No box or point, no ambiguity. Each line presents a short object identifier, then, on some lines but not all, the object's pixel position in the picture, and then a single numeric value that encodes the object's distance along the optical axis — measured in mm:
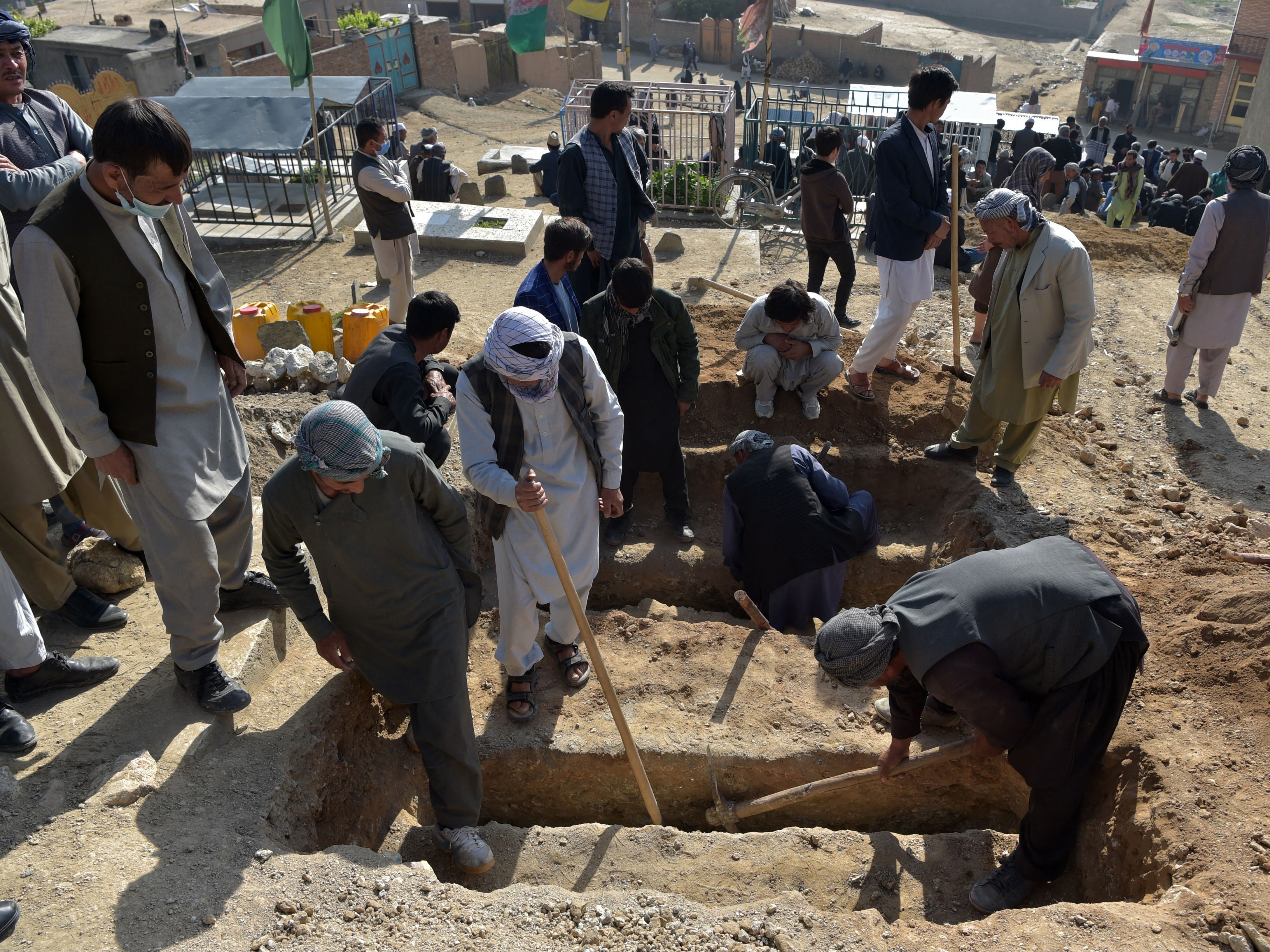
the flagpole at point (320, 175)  10352
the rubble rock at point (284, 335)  6160
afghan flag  17328
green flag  10148
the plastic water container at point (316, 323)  6316
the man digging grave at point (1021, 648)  2883
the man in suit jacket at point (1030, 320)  4535
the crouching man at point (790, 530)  4359
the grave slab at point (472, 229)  9820
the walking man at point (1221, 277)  5938
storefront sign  26250
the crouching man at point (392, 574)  2771
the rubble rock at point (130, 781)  2883
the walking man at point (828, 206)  6977
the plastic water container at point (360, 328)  6270
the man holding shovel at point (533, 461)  3227
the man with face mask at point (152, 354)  2645
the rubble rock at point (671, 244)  9641
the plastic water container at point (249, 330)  6199
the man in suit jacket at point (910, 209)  5203
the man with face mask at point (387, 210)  7059
